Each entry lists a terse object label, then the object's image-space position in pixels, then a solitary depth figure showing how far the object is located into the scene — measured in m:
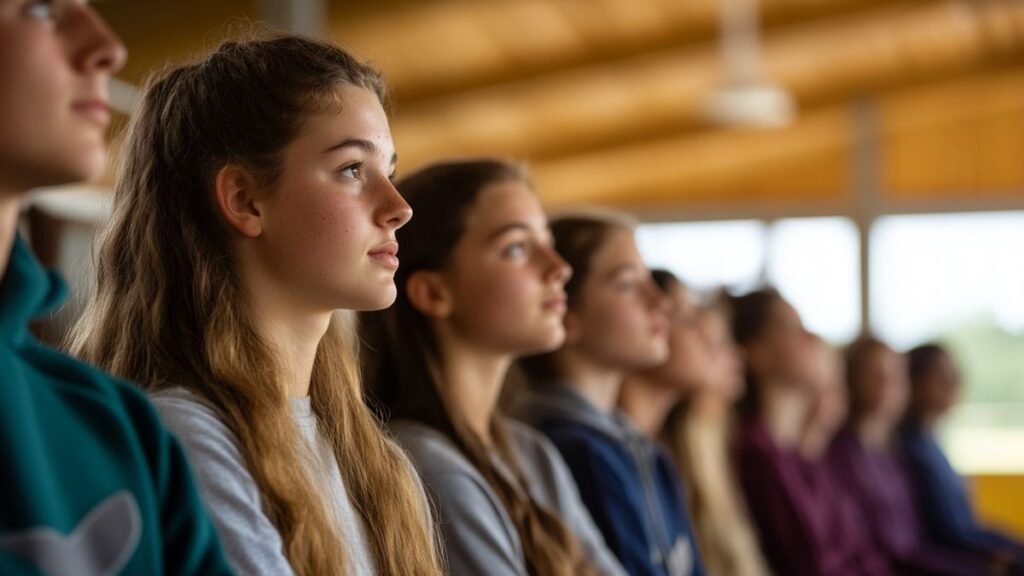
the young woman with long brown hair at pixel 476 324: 2.35
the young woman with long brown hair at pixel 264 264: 1.88
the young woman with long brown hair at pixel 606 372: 2.68
